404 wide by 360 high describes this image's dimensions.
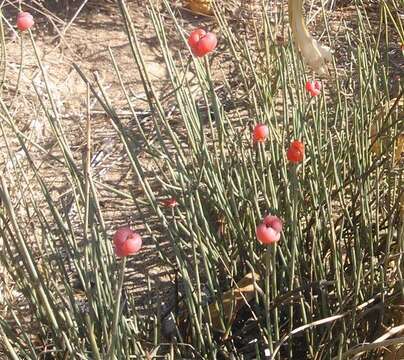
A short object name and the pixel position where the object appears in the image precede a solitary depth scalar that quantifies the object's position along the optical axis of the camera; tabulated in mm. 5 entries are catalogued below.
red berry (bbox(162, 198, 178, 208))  389
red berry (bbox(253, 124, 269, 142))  349
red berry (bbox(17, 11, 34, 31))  369
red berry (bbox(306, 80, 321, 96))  410
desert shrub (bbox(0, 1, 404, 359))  346
